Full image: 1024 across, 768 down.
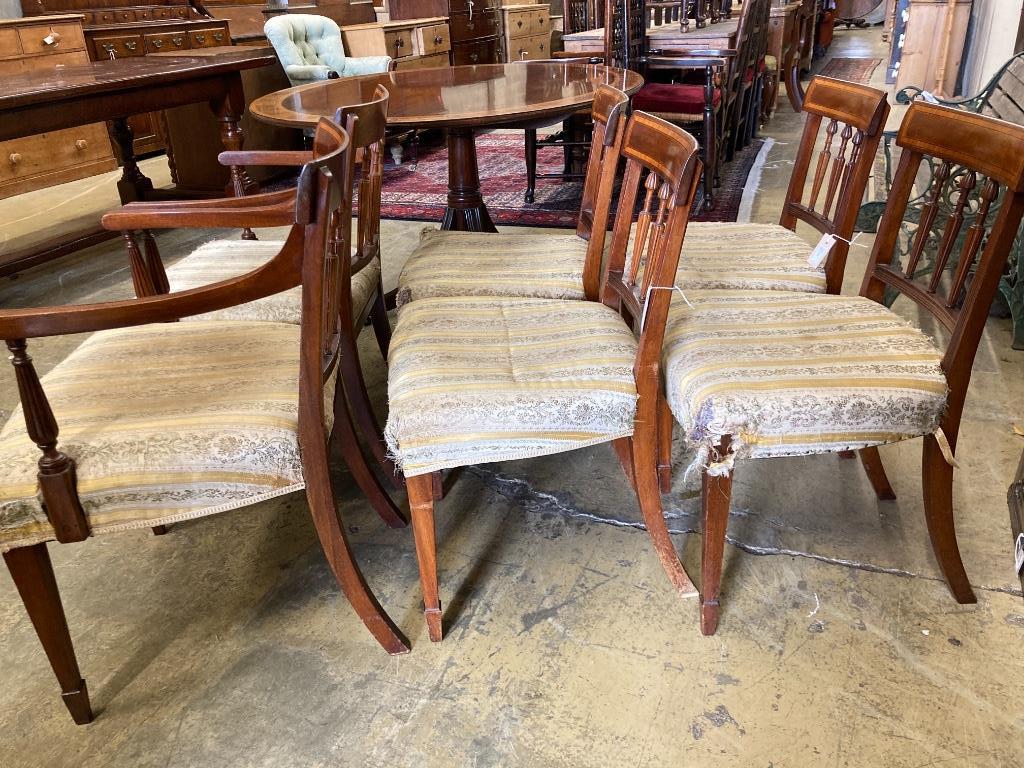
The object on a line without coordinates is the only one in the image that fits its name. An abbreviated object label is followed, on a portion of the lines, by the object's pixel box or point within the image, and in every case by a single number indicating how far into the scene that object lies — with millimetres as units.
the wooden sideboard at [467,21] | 5770
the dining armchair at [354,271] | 1478
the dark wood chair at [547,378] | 1223
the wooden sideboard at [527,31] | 6844
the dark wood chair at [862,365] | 1201
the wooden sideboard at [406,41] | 5055
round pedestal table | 2035
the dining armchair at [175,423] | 1018
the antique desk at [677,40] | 3801
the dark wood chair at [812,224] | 1603
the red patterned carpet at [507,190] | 3836
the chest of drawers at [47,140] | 4320
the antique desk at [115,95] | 2490
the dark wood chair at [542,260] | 1635
